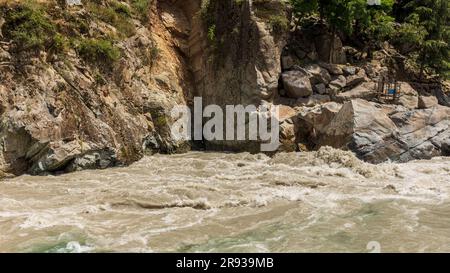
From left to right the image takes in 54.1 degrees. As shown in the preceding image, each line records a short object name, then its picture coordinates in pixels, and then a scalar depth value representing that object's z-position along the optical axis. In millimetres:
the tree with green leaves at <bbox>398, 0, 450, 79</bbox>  22016
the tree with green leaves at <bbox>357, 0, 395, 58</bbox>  21672
